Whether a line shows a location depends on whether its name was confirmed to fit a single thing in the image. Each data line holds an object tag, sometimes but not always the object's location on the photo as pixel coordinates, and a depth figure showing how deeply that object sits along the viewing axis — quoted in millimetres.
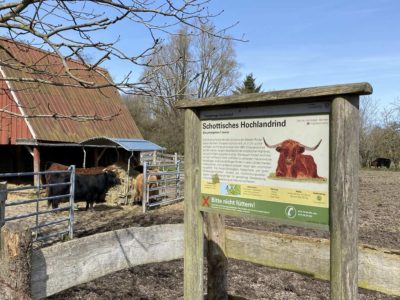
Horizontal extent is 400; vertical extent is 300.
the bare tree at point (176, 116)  42500
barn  16109
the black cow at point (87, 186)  11906
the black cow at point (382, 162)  46594
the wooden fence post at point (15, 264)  2219
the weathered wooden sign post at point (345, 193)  2061
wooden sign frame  2059
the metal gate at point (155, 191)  13062
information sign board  2174
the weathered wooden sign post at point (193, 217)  2744
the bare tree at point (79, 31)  3910
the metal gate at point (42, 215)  6289
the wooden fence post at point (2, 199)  6176
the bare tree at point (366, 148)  48406
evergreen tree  50531
